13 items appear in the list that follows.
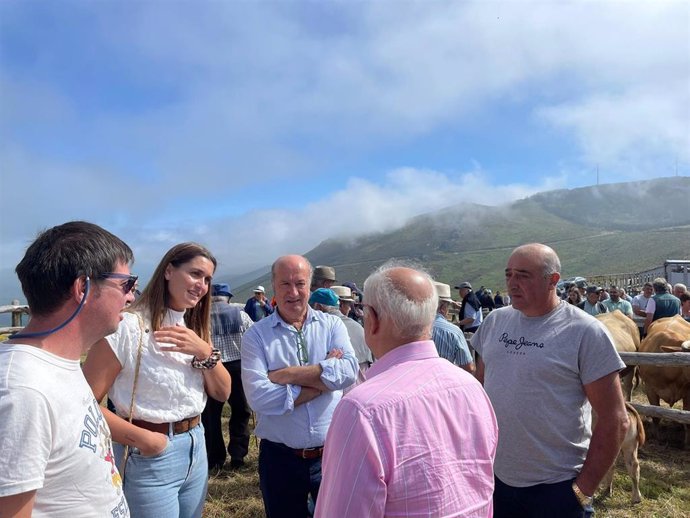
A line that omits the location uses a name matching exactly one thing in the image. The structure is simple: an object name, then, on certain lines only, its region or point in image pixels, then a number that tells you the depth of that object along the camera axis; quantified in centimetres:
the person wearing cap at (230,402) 523
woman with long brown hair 211
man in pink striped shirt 123
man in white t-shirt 116
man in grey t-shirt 240
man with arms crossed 253
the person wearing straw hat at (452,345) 412
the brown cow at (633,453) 463
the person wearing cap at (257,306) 957
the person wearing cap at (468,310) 1000
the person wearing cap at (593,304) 1153
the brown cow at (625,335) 734
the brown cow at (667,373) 645
